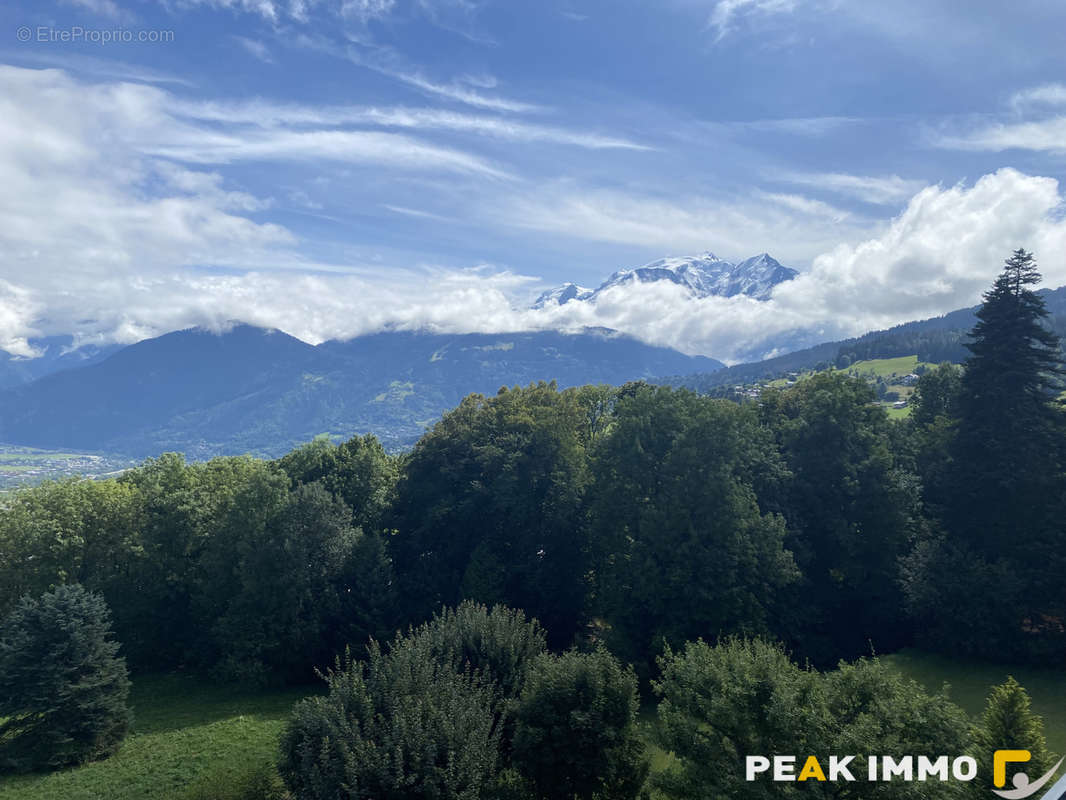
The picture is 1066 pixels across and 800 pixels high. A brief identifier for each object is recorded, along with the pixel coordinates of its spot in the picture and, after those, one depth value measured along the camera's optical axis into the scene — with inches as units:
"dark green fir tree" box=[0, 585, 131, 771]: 987.9
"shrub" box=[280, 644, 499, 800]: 639.1
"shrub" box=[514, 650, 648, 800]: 706.2
